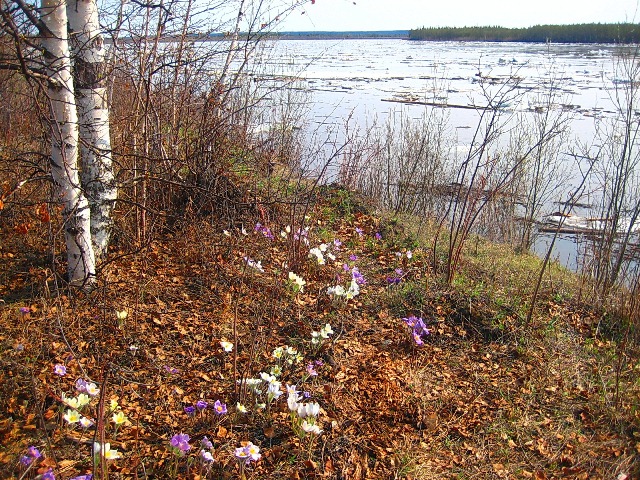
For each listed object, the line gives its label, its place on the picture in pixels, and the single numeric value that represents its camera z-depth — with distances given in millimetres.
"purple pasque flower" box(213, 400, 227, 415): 2669
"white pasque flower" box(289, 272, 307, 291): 3891
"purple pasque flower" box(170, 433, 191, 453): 2316
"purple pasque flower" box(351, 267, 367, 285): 4152
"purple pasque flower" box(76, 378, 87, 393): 2512
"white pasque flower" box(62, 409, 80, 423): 2430
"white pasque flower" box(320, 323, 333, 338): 3367
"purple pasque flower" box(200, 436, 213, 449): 2357
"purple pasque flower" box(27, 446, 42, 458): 2037
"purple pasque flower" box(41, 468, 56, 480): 1924
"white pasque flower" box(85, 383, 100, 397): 2479
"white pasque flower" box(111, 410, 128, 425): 2445
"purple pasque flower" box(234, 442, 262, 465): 2342
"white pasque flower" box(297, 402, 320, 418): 2637
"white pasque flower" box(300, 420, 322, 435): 2557
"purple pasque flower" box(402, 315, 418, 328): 3629
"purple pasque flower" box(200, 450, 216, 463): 2287
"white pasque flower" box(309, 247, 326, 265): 4370
